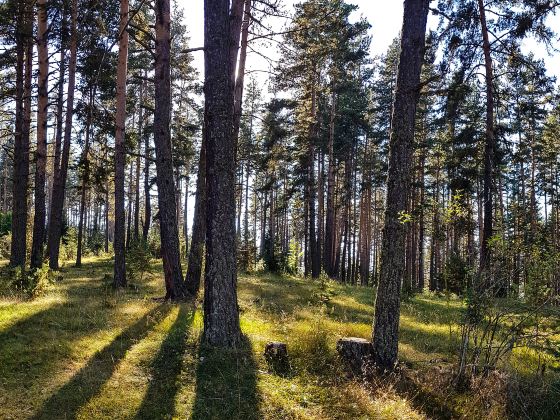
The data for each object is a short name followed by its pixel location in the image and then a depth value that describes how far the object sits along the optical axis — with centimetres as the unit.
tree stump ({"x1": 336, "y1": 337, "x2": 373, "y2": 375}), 604
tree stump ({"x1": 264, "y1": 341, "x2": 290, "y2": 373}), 585
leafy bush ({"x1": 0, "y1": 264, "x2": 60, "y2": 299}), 923
